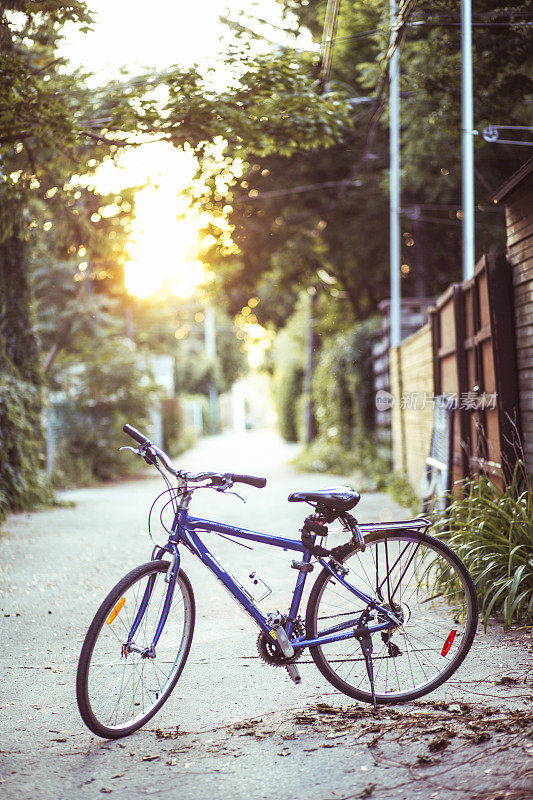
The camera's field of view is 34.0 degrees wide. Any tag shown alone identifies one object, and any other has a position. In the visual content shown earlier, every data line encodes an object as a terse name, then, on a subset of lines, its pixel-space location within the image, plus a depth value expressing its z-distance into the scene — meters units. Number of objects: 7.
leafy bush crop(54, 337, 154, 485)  17.84
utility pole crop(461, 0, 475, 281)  8.63
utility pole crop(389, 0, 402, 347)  13.48
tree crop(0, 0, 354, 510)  7.14
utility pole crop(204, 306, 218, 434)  51.46
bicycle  3.76
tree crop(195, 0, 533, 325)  10.60
